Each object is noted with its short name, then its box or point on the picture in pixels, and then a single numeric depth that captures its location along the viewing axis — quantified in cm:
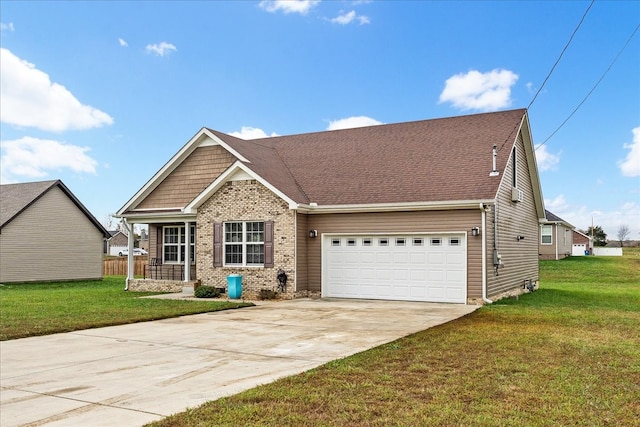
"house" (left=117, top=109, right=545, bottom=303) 1695
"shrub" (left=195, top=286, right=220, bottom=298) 1855
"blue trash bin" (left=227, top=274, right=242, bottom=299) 1816
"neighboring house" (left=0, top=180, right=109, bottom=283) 2828
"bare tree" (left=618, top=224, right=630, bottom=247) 11469
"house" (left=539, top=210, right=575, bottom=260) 4304
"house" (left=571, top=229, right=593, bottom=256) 5920
